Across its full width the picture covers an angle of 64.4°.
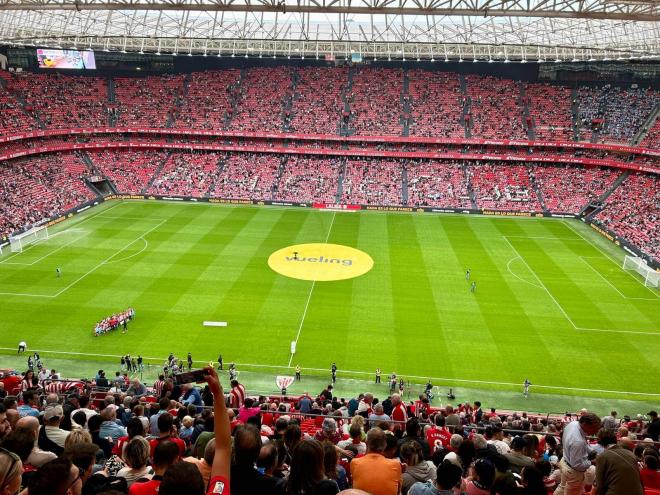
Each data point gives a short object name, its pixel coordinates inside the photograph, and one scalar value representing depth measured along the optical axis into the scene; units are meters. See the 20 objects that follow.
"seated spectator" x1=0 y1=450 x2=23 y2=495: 4.95
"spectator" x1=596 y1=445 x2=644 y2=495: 6.46
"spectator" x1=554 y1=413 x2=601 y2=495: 8.42
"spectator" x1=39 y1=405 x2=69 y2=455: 8.33
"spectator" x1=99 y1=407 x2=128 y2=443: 9.92
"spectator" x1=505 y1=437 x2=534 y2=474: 9.10
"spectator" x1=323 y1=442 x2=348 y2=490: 5.84
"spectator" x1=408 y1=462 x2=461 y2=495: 6.17
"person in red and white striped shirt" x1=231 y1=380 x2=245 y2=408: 14.62
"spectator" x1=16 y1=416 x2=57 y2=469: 7.20
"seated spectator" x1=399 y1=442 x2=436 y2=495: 7.66
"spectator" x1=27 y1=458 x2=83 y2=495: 4.51
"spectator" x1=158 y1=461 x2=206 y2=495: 4.14
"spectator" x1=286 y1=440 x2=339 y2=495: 4.84
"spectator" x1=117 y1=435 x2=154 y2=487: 6.44
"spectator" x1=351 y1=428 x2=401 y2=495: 6.12
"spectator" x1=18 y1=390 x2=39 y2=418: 12.67
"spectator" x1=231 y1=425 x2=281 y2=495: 4.96
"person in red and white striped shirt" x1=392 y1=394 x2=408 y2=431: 13.74
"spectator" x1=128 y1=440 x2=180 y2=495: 5.49
